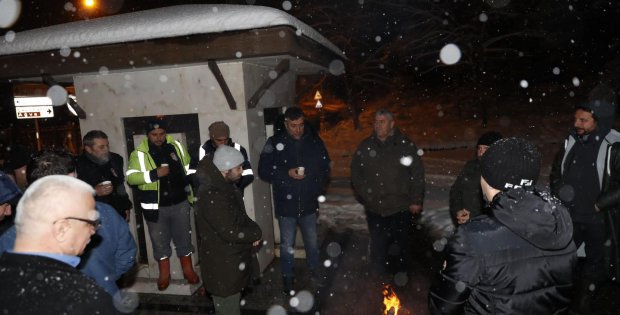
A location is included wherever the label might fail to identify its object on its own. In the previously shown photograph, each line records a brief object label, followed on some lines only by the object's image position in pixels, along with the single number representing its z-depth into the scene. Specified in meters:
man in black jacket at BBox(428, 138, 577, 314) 1.85
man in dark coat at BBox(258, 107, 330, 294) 5.22
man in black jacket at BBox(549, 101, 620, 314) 4.19
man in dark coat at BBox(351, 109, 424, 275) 5.13
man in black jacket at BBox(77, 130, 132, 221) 4.79
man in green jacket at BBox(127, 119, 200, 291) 5.21
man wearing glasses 2.66
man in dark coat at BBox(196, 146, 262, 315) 3.49
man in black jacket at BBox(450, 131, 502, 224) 4.33
